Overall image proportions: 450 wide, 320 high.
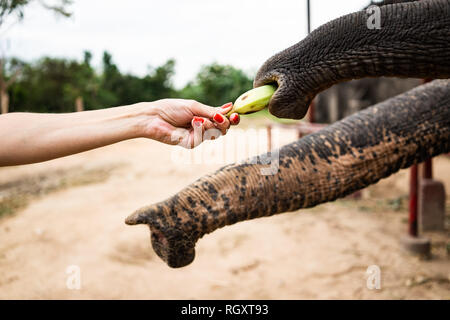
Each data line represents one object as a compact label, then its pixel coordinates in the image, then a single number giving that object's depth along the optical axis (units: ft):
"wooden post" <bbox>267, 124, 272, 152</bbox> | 14.26
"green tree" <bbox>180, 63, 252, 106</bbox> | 51.96
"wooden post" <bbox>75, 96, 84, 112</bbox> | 36.56
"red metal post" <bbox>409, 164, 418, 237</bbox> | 8.76
